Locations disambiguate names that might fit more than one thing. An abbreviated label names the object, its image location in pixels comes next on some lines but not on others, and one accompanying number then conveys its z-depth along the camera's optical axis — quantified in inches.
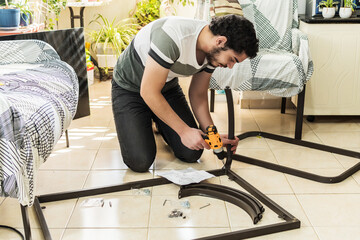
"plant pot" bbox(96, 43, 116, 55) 174.7
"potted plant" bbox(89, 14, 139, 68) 173.6
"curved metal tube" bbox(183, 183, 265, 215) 80.8
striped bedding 60.4
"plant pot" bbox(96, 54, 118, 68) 174.2
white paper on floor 91.9
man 76.7
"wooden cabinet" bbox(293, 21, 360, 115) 123.0
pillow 125.0
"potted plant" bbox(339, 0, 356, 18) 123.9
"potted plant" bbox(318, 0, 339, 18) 125.2
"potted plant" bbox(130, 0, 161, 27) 182.5
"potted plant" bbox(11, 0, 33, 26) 114.4
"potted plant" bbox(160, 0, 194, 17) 178.9
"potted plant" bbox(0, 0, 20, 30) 106.6
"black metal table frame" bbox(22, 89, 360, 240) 74.8
